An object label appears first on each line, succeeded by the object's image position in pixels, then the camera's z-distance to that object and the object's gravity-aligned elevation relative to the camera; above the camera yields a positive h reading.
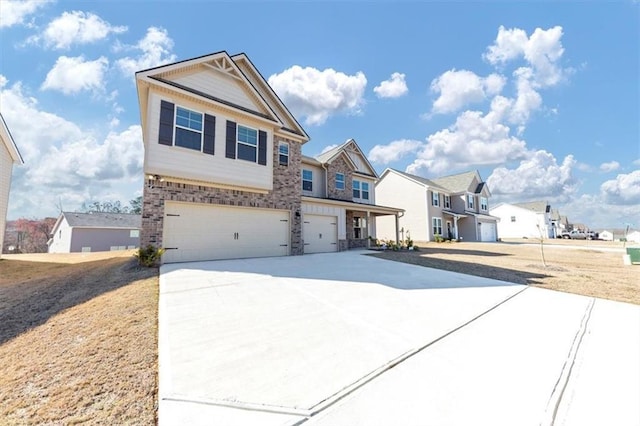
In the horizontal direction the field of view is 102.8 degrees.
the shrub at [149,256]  8.46 -0.66
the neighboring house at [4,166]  13.76 +3.97
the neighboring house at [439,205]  26.80 +3.38
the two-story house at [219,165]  9.32 +2.97
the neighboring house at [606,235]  73.34 -0.52
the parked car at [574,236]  47.51 -0.49
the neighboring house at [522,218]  42.84 +2.75
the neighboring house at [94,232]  29.69 +0.53
